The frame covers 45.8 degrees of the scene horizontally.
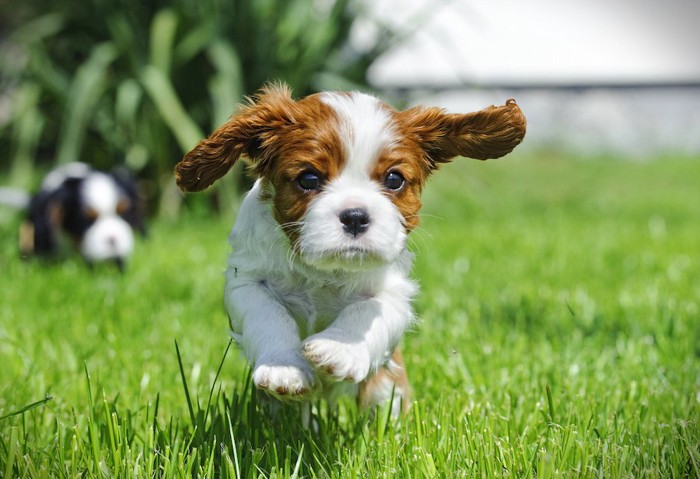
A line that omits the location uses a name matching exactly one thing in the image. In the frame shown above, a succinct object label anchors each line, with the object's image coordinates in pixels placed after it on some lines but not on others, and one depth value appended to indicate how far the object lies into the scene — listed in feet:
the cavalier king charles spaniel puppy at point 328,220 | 6.31
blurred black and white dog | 16.57
